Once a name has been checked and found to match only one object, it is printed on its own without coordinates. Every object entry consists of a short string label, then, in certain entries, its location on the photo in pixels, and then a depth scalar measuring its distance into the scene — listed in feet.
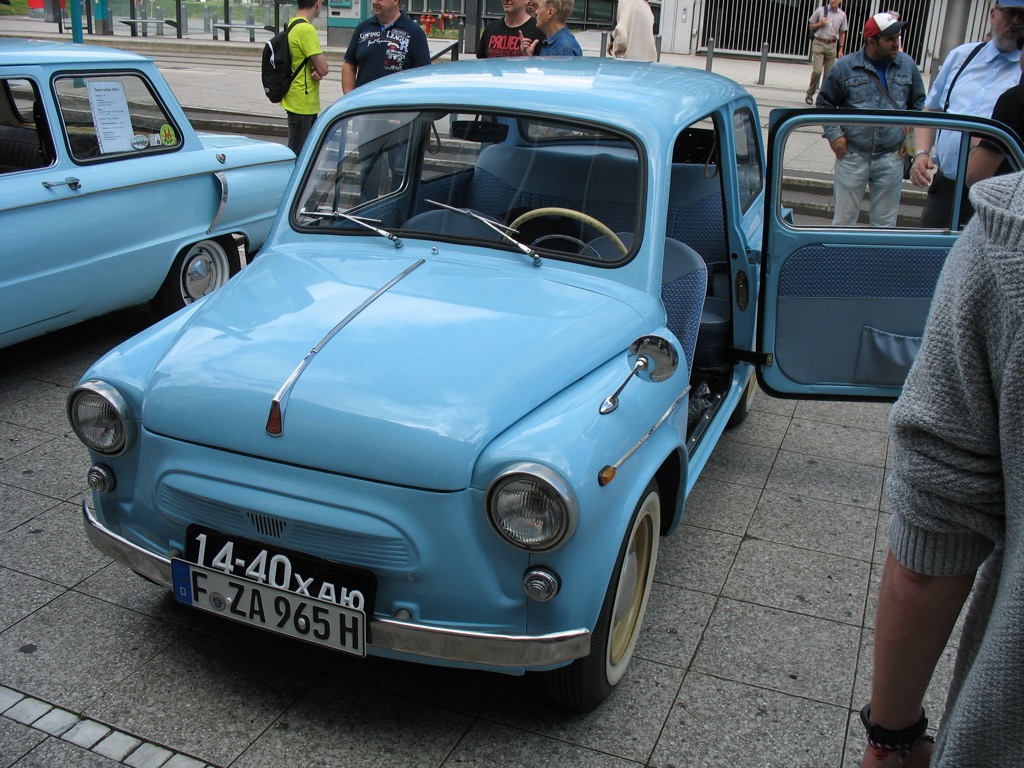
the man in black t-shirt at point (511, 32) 26.68
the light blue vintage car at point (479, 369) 8.98
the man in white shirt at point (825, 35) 55.26
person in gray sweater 3.98
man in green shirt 27.78
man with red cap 21.13
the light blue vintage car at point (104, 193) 17.24
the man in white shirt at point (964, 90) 18.79
